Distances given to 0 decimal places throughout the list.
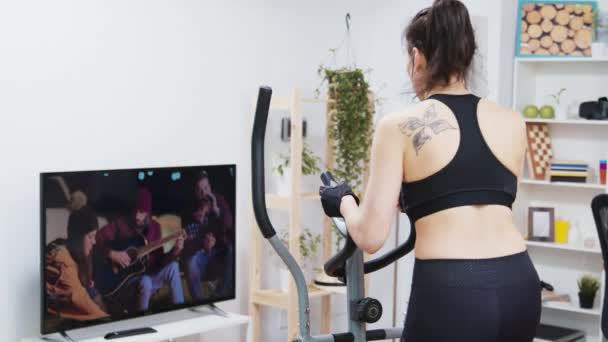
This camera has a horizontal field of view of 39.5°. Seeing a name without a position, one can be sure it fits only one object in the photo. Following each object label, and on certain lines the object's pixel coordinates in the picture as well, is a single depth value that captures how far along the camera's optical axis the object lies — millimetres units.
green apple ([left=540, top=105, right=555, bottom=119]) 4570
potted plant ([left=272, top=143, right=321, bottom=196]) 4031
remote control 3152
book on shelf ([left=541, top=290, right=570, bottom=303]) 4577
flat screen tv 3021
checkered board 4613
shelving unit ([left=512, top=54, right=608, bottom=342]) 4578
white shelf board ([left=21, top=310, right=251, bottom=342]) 3139
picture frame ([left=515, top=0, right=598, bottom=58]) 4469
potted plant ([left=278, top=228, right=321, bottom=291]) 4059
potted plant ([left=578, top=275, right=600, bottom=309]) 4449
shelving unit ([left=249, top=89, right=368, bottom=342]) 3887
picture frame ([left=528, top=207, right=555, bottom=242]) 4586
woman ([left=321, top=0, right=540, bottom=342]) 1865
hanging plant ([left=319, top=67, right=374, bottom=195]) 4145
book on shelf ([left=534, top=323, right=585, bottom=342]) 4375
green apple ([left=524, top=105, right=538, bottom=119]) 4582
